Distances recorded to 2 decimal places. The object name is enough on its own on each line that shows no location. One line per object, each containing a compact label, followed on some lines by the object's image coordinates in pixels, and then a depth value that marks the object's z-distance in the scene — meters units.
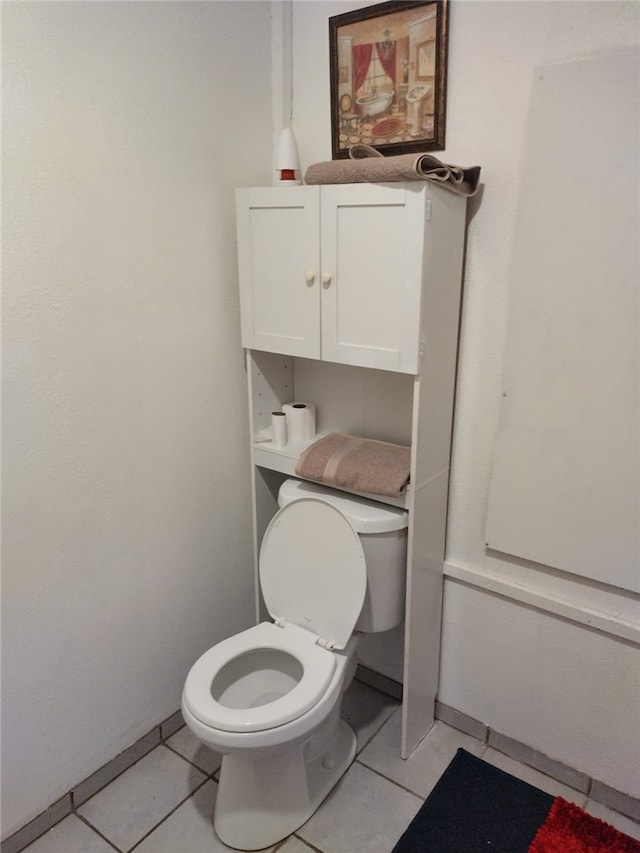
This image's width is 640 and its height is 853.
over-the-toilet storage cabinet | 1.35
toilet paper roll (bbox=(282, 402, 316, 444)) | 1.78
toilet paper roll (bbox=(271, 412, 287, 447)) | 1.76
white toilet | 1.39
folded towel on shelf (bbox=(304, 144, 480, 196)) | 1.26
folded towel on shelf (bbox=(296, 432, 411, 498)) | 1.50
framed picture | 1.42
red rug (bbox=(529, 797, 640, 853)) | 1.45
